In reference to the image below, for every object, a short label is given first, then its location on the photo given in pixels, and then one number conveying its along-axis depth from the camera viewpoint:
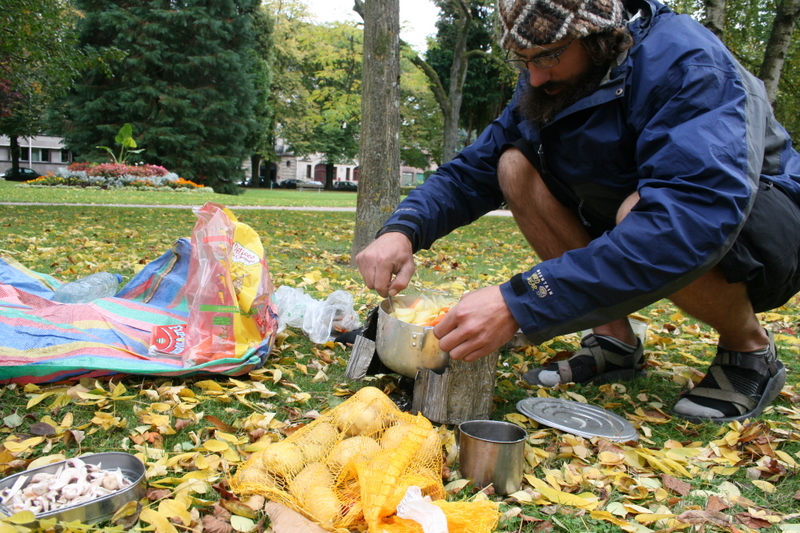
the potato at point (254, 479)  1.45
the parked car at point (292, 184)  46.28
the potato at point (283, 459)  1.51
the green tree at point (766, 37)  9.20
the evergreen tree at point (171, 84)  24.17
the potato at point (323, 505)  1.35
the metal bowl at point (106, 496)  1.28
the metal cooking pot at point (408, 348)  1.94
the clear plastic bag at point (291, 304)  3.10
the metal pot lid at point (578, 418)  1.98
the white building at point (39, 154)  47.19
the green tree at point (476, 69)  24.61
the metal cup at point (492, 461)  1.58
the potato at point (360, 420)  1.71
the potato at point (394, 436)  1.63
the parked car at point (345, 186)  47.59
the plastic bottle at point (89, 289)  2.98
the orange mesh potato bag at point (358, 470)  1.34
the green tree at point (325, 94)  26.20
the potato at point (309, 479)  1.43
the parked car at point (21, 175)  35.38
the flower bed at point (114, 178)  20.28
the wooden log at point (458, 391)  1.92
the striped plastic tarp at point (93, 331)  2.16
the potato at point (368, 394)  1.78
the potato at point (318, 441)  1.60
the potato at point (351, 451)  1.53
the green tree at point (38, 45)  8.74
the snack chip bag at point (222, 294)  2.41
